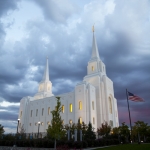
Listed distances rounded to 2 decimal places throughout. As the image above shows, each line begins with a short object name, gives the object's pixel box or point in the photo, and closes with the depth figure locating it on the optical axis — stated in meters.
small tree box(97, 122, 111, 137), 33.03
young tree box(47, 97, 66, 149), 17.69
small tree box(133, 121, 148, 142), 28.19
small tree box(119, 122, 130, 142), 28.16
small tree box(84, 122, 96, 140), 24.43
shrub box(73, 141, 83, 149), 18.42
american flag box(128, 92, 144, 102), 27.03
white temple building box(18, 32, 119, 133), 40.69
